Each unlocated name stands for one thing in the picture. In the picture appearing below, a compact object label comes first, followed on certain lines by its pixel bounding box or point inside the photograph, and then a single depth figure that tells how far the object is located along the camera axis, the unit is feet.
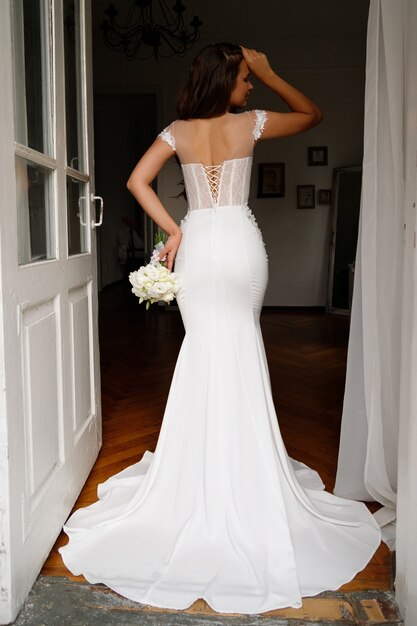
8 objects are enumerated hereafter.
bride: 6.14
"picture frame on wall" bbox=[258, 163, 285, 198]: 23.95
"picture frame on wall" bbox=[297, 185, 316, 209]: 24.00
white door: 4.98
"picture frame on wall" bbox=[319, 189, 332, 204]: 23.91
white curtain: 5.88
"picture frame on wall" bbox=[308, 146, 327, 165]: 23.76
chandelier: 15.62
